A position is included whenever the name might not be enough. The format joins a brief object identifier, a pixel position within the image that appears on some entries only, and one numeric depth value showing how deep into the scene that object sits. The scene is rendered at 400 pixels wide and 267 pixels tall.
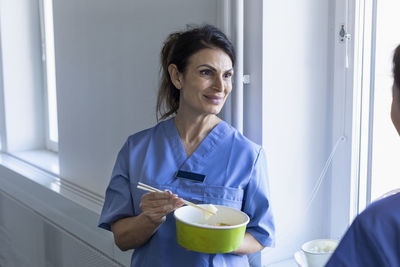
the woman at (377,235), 0.70
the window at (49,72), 3.09
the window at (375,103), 1.42
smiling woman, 1.24
